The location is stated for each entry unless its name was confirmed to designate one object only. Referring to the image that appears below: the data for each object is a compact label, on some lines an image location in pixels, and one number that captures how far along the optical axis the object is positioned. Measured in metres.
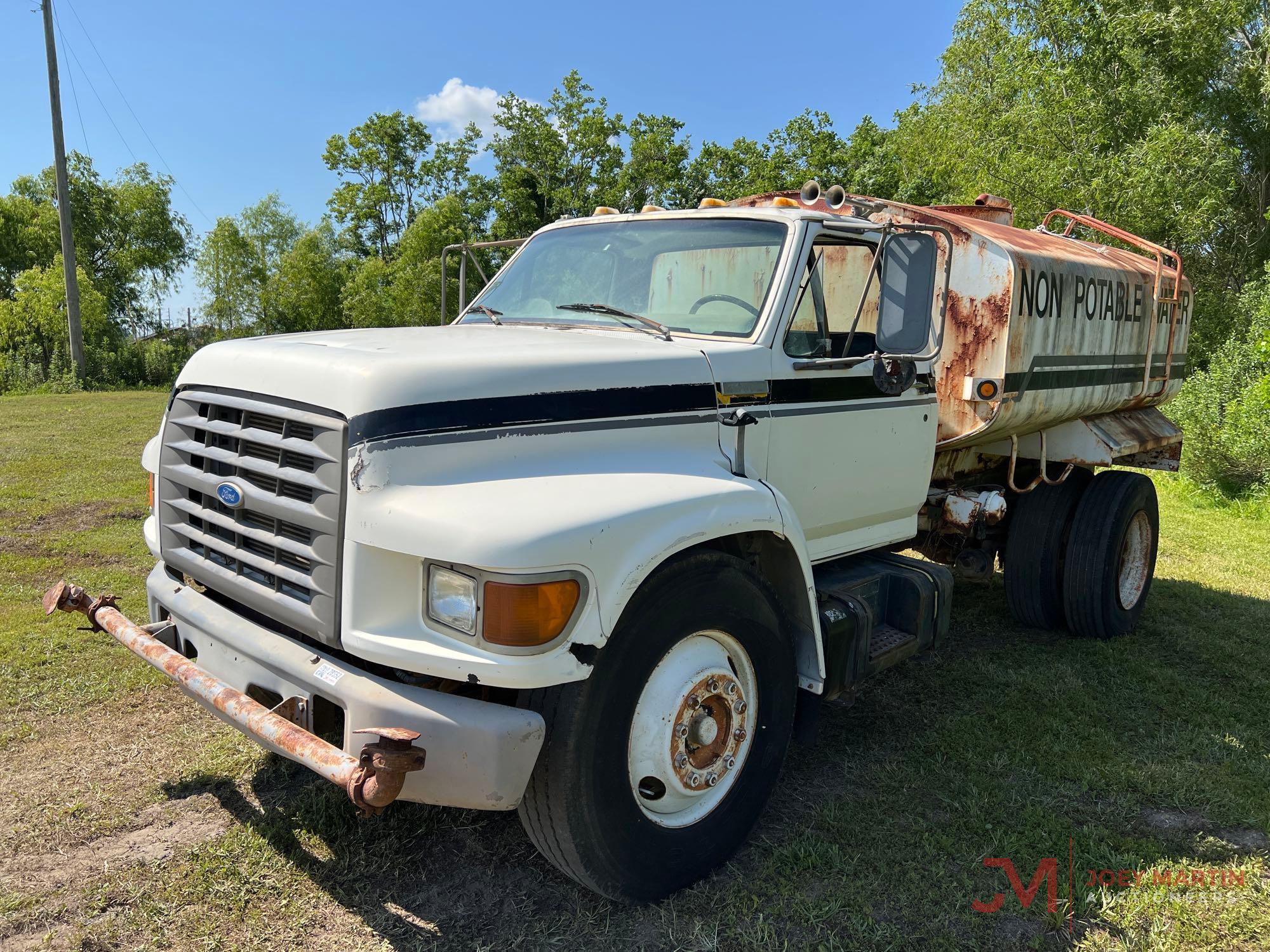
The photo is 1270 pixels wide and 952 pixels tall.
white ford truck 2.49
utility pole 21.53
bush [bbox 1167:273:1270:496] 10.70
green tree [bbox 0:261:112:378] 24.91
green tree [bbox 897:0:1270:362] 15.31
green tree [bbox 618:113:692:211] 34.22
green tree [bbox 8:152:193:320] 33.41
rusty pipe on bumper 2.33
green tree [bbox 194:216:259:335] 40.78
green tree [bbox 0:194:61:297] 31.34
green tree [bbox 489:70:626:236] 35.91
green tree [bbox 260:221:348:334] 39.28
